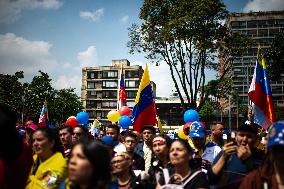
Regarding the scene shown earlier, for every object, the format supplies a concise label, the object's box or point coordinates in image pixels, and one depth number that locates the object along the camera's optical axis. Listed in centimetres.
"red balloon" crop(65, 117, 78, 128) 1055
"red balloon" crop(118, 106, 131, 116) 1178
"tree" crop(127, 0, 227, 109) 1816
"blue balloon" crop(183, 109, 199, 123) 850
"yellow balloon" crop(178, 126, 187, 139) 805
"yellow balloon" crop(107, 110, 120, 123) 1267
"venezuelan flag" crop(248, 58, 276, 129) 672
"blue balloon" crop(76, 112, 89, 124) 1043
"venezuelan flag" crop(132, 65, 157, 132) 834
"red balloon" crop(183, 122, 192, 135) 764
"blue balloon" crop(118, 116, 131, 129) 959
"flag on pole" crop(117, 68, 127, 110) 1360
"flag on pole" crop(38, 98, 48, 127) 1268
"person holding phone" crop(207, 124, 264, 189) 313
